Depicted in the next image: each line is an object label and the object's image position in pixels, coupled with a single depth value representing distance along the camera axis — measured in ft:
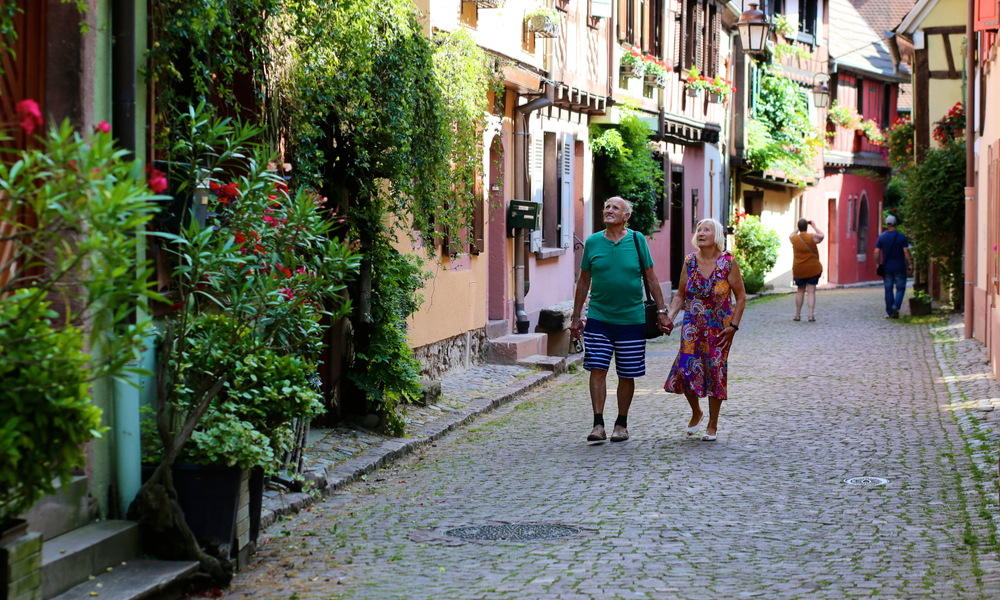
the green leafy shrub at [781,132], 98.84
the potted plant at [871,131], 128.36
